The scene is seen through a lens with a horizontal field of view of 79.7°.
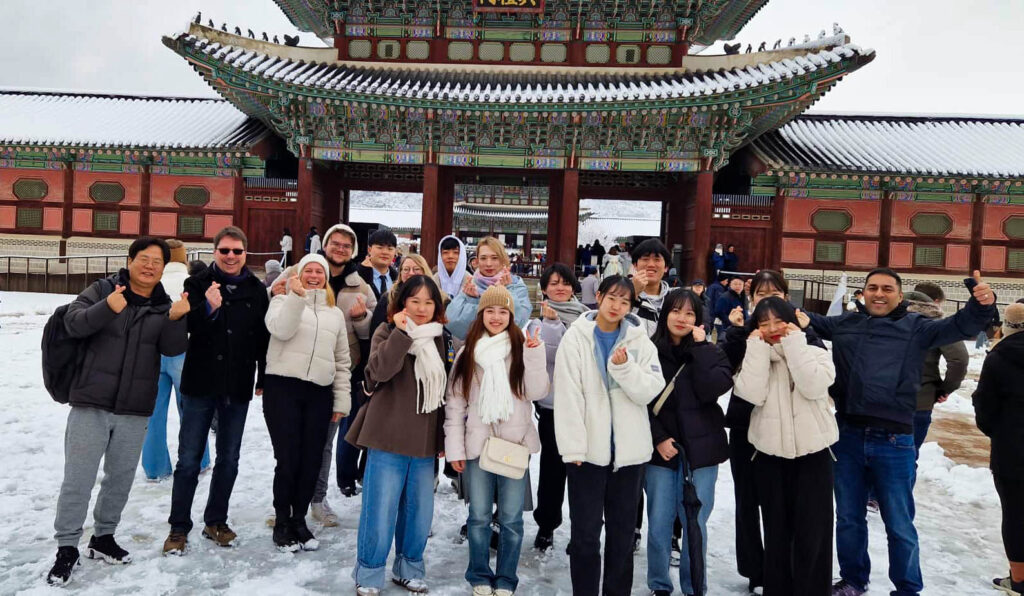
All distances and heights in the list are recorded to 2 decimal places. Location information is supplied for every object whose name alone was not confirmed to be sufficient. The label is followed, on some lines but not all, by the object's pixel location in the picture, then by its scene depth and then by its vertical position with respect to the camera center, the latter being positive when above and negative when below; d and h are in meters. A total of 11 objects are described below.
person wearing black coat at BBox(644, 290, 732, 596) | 3.37 -0.77
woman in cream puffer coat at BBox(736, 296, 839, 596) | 3.19 -0.77
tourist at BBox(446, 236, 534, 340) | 3.84 -0.05
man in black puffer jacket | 3.39 -0.69
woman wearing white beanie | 3.72 -0.72
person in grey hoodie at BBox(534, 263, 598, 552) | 3.99 -0.92
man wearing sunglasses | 3.73 -0.63
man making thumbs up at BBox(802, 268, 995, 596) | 3.37 -0.65
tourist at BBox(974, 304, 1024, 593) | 3.55 -0.69
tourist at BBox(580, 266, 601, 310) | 10.82 -0.08
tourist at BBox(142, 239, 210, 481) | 4.87 -1.24
